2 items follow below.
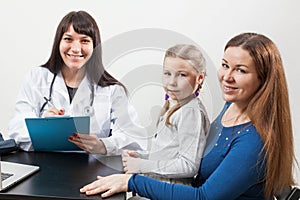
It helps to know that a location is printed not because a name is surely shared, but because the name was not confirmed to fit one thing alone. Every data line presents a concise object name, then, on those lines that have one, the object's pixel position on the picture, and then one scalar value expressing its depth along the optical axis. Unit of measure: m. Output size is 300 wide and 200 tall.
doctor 1.37
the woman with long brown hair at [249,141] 1.05
